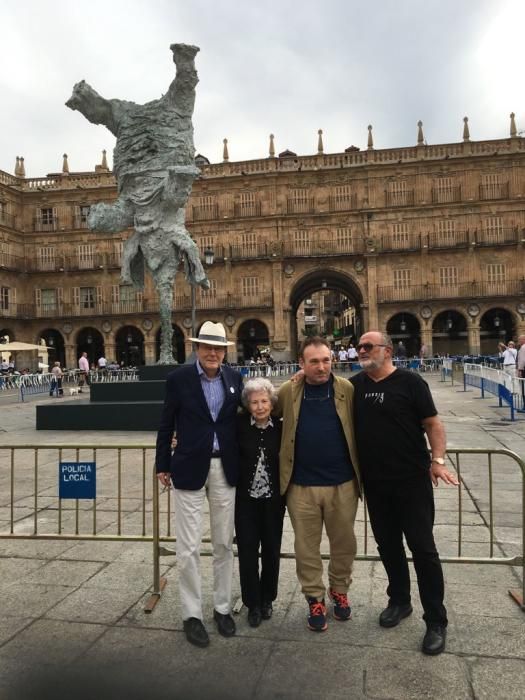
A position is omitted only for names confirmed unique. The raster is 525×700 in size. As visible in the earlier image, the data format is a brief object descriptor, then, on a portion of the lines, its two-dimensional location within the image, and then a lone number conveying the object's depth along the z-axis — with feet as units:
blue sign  12.46
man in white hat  9.52
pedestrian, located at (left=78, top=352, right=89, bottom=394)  70.81
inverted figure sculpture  32.63
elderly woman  9.65
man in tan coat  9.49
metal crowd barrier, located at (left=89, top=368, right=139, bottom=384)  77.71
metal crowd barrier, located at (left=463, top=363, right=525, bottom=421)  35.92
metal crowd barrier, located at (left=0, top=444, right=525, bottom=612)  11.04
